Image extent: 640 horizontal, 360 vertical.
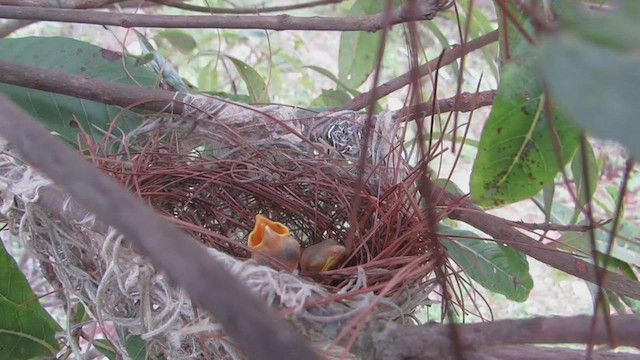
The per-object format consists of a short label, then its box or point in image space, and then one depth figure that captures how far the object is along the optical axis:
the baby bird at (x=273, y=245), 0.34
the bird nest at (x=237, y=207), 0.31
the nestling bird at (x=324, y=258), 0.36
